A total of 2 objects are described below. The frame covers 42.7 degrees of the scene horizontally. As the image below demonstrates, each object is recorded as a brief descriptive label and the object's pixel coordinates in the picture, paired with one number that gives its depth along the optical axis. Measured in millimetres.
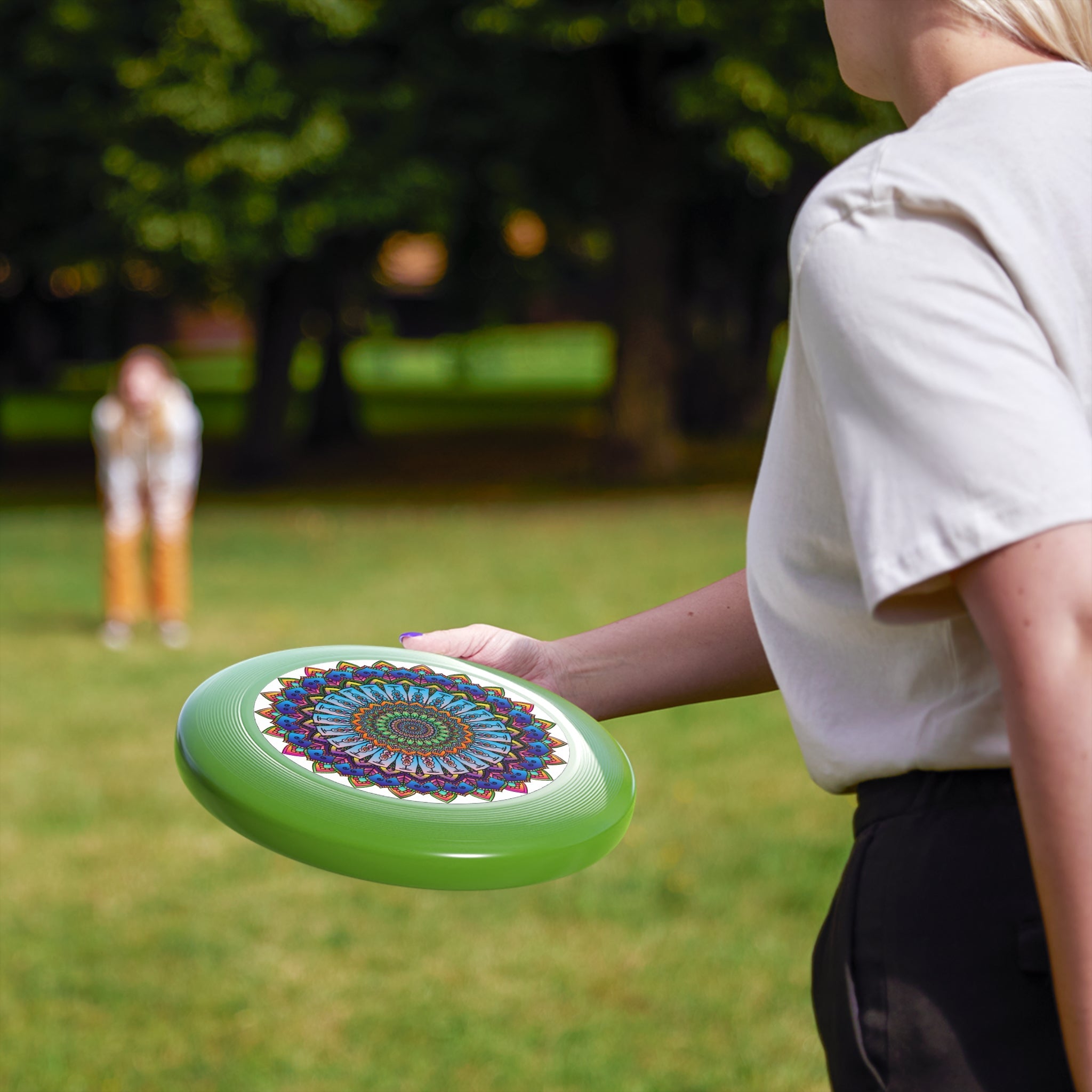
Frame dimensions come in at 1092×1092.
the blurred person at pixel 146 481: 9234
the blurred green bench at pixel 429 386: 33312
